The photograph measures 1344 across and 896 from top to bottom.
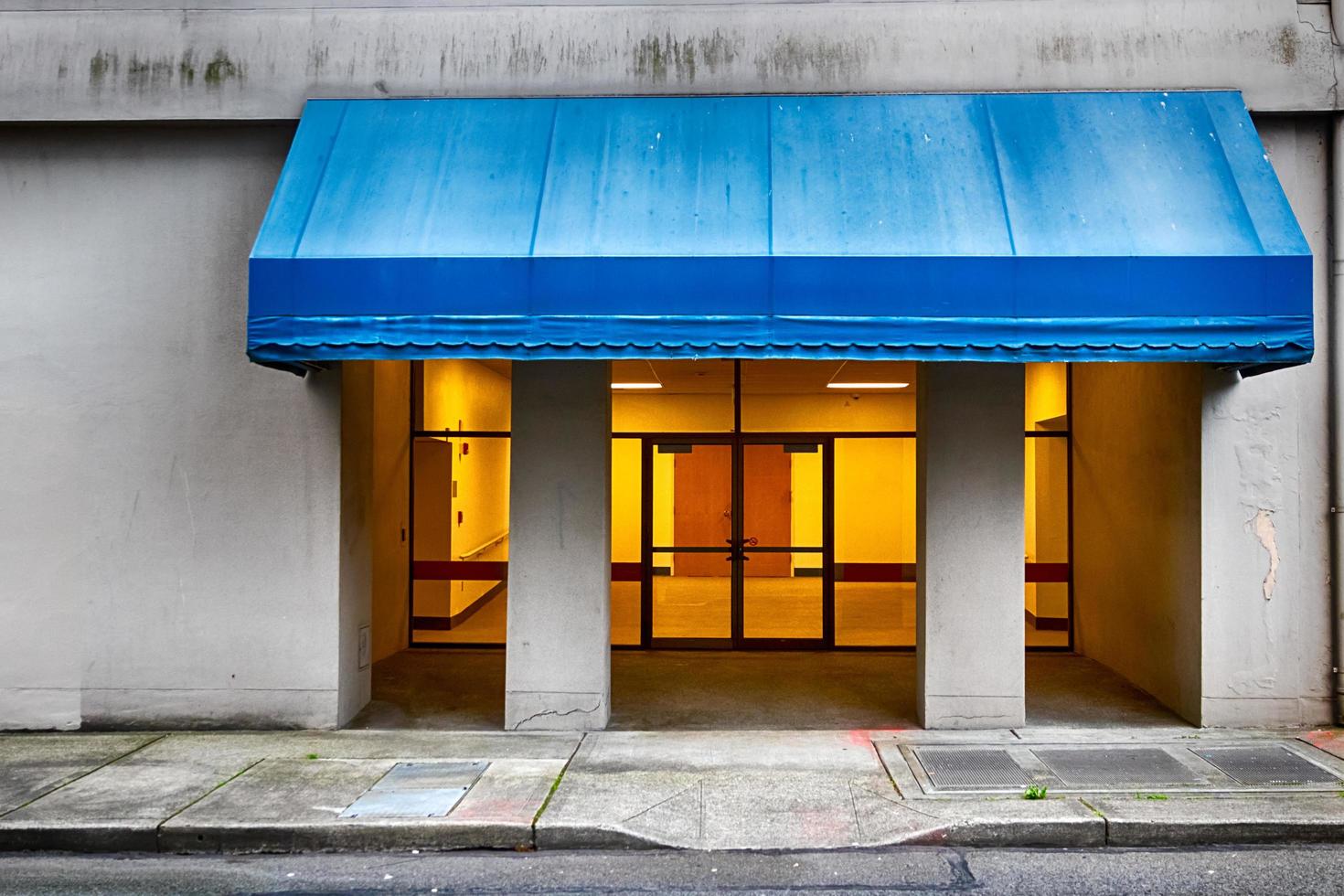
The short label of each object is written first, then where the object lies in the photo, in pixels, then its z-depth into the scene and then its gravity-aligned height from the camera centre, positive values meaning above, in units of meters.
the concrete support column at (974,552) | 7.92 -0.69
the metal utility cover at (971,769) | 6.46 -2.17
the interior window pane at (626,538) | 11.11 -0.79
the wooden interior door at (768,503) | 11.10 -0.37
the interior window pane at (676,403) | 11.07 +0.83
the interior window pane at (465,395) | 11.42 +0.96
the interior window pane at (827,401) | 11.06 +0.86
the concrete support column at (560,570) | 7.99 -0.84
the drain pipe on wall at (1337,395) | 7.73 +0.66
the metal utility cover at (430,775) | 6.51 -2.20
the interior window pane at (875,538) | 11.13 -0.79
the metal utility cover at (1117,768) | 6.46 -2.15
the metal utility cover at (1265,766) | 6.45 -2.13
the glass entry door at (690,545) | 11.07 -0.87
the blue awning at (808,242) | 6.59 +1.69
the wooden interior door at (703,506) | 11.08 -0.40
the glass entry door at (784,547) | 11.07 -0.89
